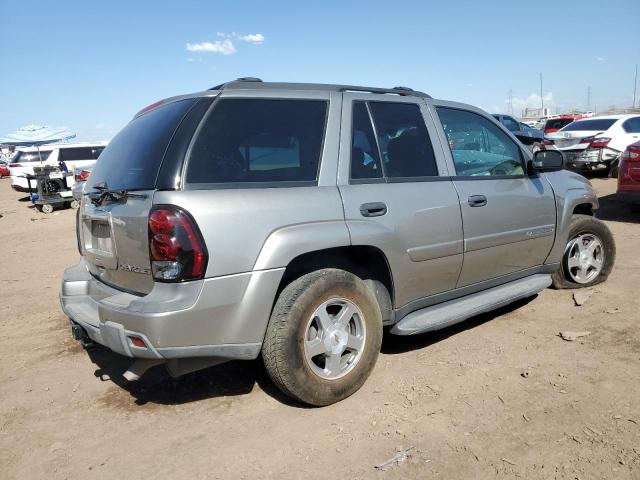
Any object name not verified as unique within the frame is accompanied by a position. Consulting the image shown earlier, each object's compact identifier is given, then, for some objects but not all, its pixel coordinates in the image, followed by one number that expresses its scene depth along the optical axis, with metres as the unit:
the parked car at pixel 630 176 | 7.85
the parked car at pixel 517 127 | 16.41
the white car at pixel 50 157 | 17.62
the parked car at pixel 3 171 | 36.50
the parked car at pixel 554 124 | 20.03
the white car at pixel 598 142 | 12.23
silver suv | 2.60
